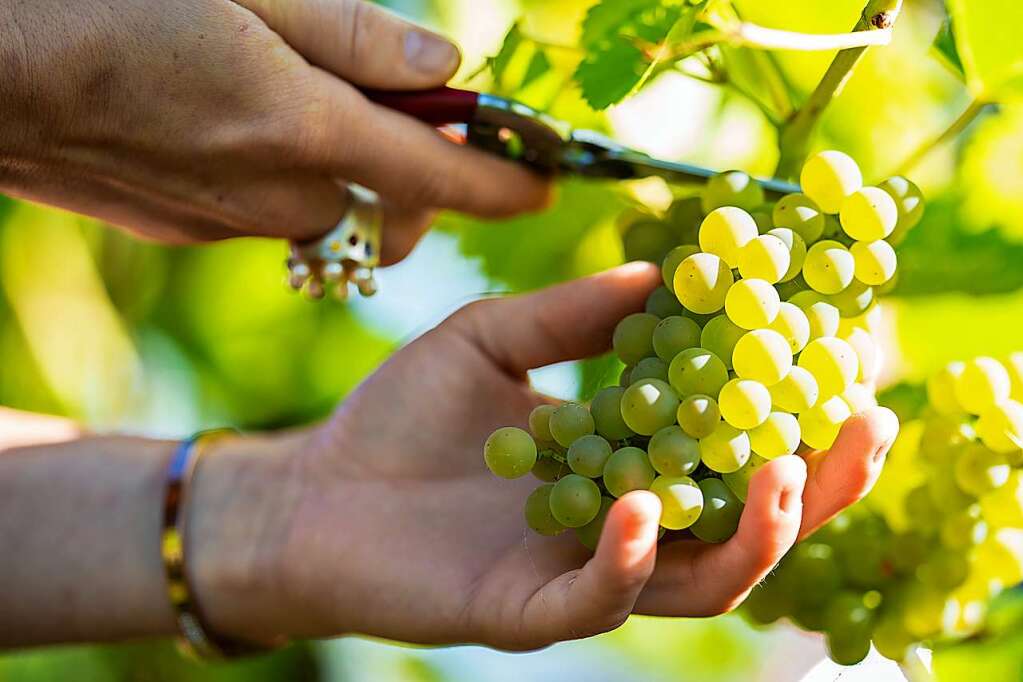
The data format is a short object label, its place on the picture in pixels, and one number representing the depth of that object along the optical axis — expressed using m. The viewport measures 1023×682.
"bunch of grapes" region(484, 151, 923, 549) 0.69
